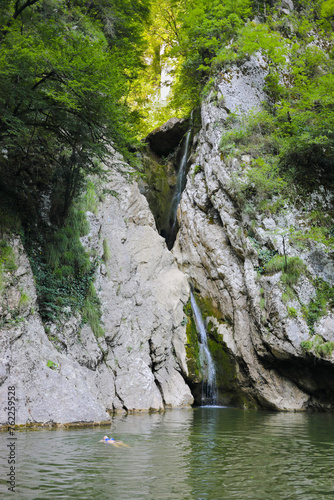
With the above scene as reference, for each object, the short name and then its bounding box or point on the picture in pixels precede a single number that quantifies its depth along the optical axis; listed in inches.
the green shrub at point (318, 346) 523.5
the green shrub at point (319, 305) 553.3
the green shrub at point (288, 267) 575.2
